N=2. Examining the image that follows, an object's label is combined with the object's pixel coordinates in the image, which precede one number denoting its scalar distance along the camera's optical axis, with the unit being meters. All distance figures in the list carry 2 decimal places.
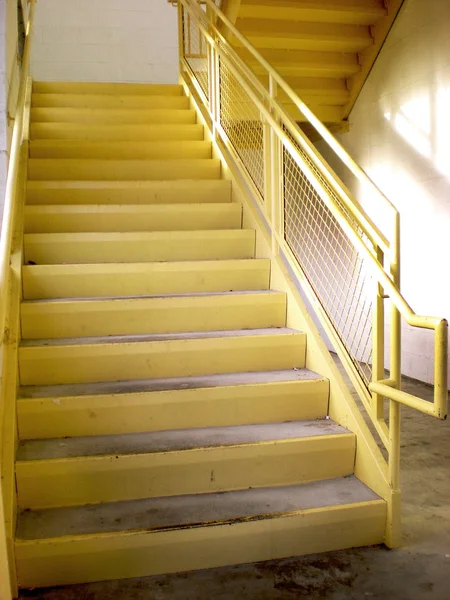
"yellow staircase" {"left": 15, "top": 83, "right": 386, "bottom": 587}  2.24
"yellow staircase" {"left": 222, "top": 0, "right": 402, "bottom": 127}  5.17
